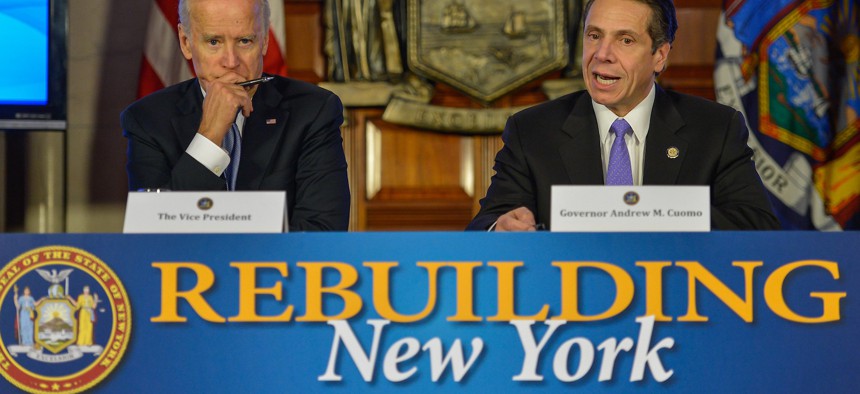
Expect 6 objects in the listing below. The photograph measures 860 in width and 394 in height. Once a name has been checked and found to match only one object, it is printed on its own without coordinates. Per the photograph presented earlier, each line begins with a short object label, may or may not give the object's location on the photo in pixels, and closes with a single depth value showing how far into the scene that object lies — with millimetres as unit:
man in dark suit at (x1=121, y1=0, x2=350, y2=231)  4430
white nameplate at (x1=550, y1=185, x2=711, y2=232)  2912
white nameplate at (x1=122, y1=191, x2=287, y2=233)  2959
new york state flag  8414
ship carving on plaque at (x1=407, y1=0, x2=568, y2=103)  8773
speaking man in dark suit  4289
